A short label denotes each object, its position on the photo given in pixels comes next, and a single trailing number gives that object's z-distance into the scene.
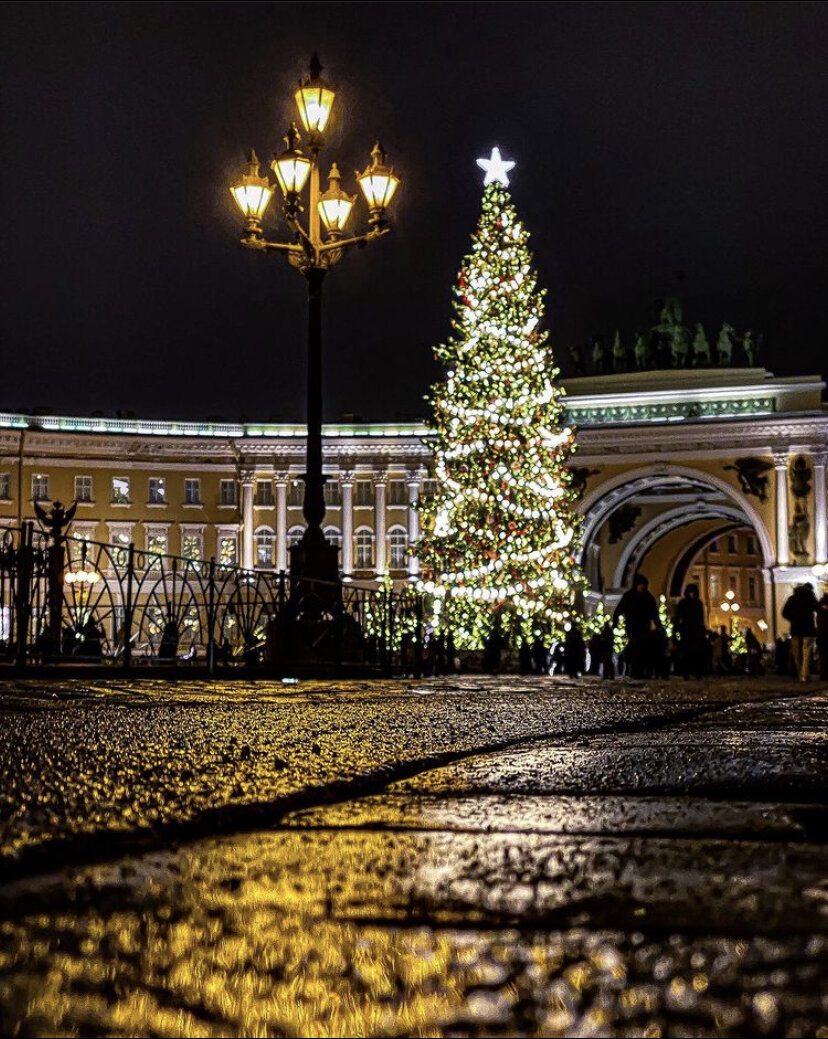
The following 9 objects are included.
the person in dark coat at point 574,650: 22.81
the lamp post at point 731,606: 68.19
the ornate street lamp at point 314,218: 12.18
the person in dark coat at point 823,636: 17.27
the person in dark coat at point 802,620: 16.12
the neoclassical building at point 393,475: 48.41
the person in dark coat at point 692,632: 19.84
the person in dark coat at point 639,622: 17.95
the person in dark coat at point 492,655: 24.73
